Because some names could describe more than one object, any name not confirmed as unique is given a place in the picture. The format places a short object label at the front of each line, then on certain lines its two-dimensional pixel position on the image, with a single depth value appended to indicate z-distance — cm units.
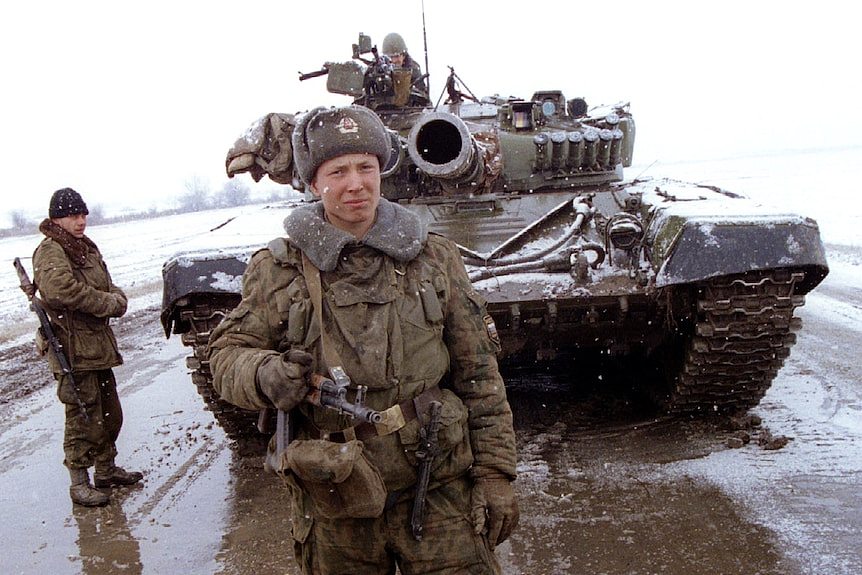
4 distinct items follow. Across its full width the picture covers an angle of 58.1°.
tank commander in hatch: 644
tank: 392
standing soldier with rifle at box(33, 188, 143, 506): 431
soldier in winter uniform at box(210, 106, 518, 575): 199
